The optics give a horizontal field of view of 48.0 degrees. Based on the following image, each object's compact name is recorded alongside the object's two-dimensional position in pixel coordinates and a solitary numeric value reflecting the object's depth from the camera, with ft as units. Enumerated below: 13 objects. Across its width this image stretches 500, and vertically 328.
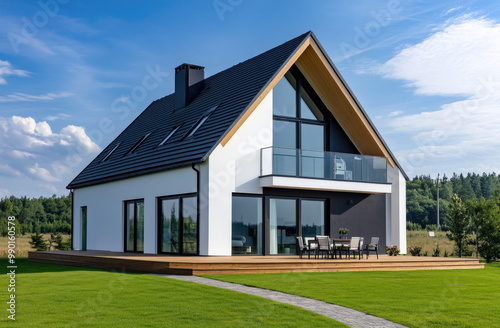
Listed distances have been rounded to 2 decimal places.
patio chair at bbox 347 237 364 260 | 53.98
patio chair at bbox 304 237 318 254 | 53.93
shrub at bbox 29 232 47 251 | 95.35
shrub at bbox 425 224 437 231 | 210.32
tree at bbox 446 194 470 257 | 94.38
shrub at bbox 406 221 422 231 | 218.28
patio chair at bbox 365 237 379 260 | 56.44
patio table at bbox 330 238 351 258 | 54.03
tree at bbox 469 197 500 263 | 86.02
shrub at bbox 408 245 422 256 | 72.13
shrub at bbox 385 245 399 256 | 67.05
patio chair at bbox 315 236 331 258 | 53.11
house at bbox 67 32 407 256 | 56.24
